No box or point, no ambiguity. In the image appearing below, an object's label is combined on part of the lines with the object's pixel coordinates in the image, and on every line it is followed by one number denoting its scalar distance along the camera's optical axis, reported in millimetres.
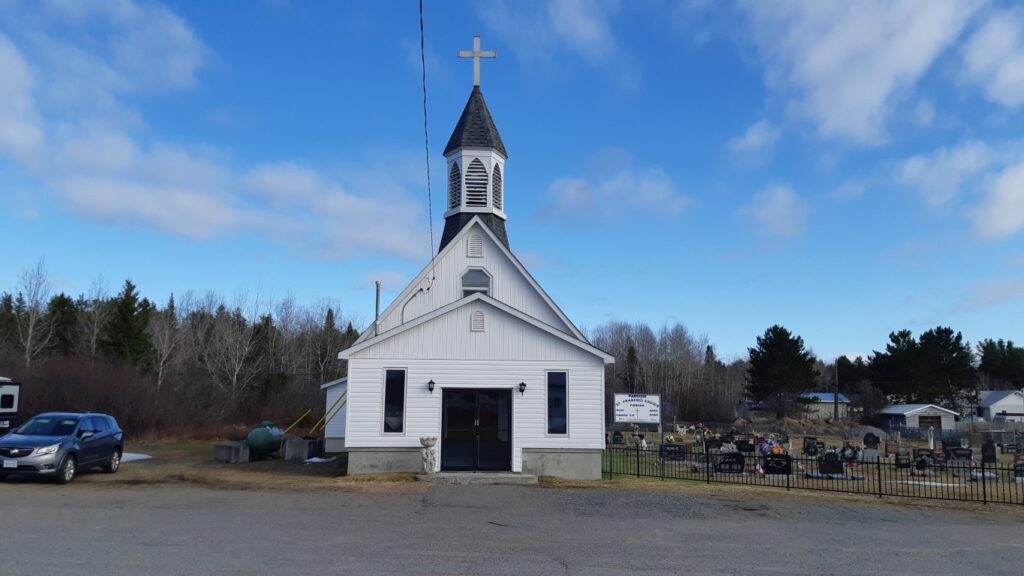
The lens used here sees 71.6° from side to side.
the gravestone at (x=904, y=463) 22039
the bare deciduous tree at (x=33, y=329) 45234
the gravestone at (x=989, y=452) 26650
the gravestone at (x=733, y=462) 21203
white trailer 24953
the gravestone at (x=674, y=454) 24297
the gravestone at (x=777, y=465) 18692
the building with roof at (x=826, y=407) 81562
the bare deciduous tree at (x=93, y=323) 49062
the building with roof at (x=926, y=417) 59094
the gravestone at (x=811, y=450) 28094
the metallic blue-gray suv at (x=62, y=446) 15070
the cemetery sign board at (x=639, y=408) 20153
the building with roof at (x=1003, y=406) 69438
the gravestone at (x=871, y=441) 35344
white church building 17656
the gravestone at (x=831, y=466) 20250
